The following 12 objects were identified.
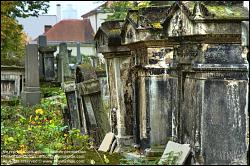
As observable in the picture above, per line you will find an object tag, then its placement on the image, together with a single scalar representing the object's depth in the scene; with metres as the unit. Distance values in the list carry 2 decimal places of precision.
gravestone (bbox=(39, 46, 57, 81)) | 21.95
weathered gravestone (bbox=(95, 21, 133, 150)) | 7.00
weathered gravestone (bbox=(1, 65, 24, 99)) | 18.07
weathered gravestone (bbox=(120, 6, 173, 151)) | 5.62
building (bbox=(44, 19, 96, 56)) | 60.56
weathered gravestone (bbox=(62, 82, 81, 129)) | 8.63
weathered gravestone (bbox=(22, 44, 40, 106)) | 16.71
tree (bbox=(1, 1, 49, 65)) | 23.81
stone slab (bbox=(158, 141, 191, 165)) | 4.22
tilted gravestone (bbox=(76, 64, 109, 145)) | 7.65
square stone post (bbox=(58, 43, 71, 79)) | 22.05
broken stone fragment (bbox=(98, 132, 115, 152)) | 6.70
